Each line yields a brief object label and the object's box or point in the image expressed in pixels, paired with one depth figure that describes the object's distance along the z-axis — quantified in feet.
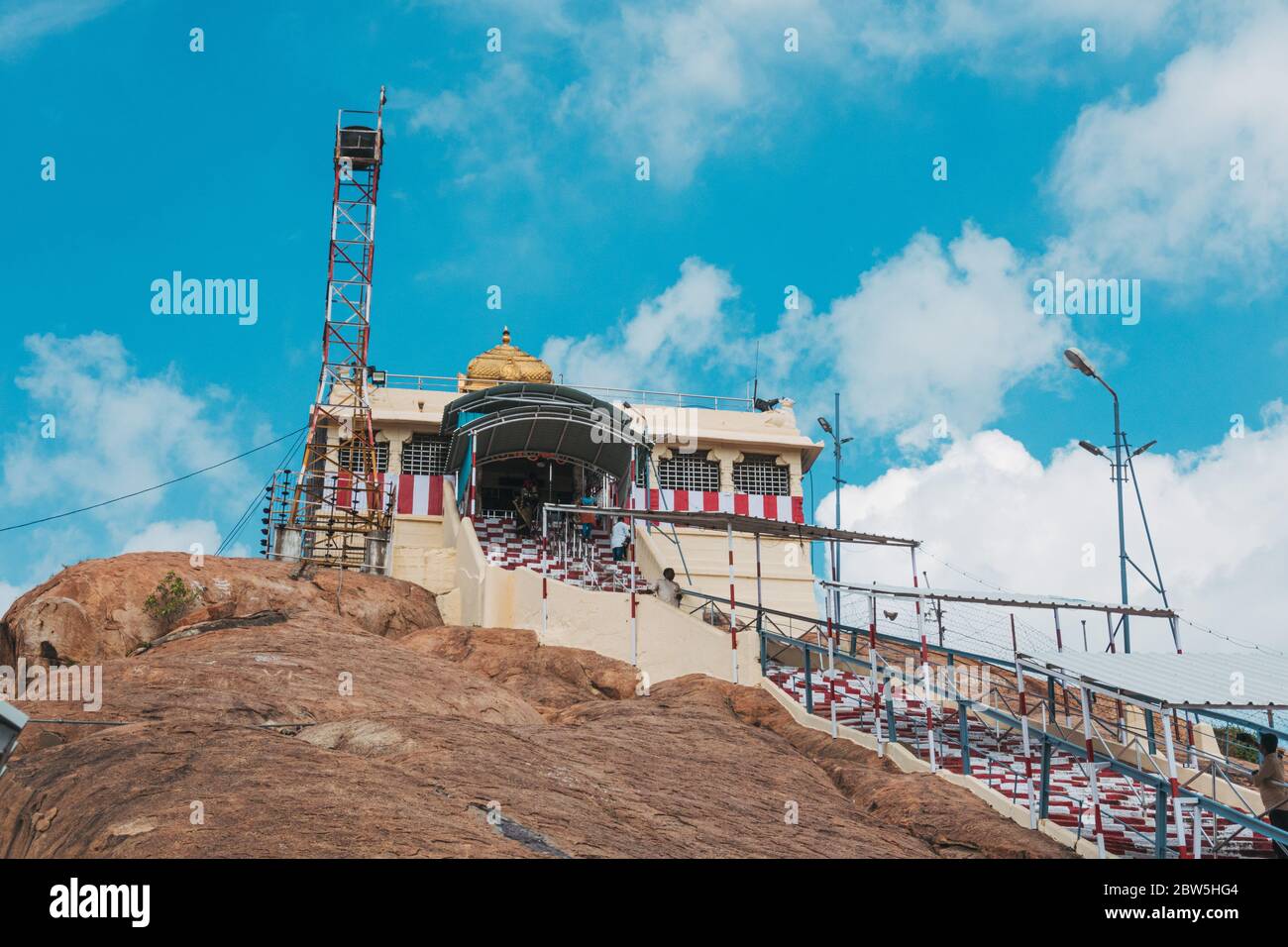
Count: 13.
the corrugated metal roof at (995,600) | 70.38
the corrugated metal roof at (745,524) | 82.58
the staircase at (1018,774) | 52.85
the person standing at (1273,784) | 46.29
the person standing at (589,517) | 114.04
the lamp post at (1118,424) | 83.91
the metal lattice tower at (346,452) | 111.75
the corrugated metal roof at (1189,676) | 48.91
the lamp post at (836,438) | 120.98
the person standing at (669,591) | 91.97
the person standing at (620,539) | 105.29
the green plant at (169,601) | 82.28
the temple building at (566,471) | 105.29
